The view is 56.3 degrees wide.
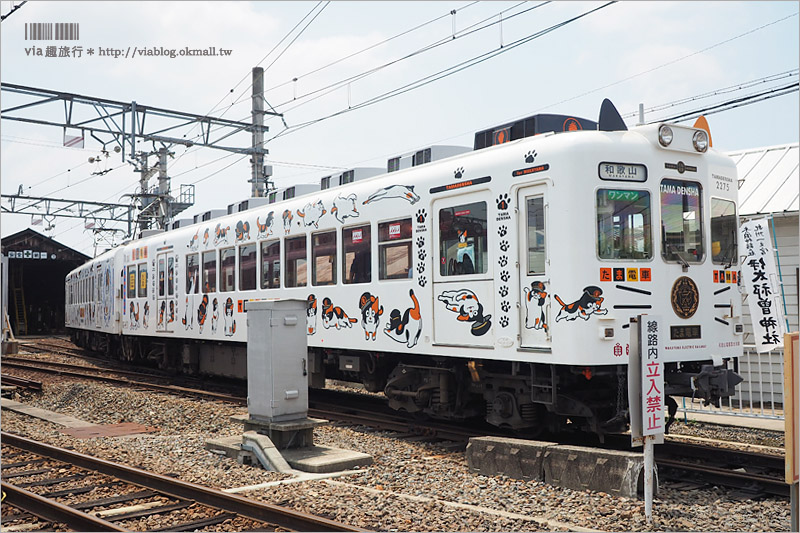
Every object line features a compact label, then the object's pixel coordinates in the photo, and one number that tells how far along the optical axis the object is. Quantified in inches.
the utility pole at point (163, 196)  1043.3
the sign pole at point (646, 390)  231.9
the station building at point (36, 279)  1850.4
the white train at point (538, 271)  302.5
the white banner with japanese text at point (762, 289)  390.3
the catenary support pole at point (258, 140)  863.7
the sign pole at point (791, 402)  187.8
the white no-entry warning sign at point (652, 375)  233.1
